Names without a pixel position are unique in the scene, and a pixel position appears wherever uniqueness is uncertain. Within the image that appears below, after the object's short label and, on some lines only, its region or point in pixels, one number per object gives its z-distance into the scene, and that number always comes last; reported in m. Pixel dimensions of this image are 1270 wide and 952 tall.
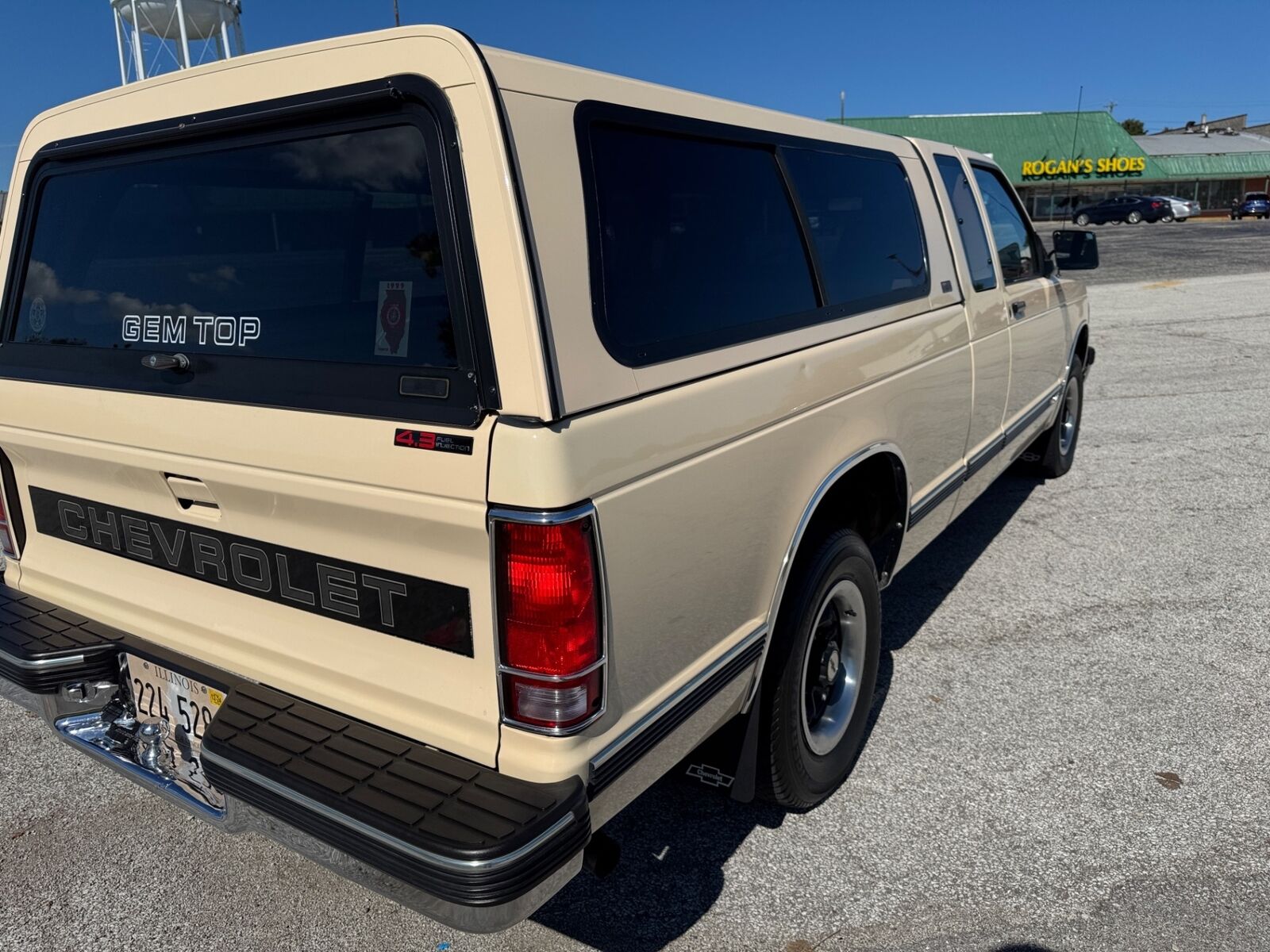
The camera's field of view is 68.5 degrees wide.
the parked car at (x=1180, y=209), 44.62
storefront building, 53.19
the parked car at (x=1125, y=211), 43.88
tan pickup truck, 1.82
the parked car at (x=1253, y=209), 47.09
